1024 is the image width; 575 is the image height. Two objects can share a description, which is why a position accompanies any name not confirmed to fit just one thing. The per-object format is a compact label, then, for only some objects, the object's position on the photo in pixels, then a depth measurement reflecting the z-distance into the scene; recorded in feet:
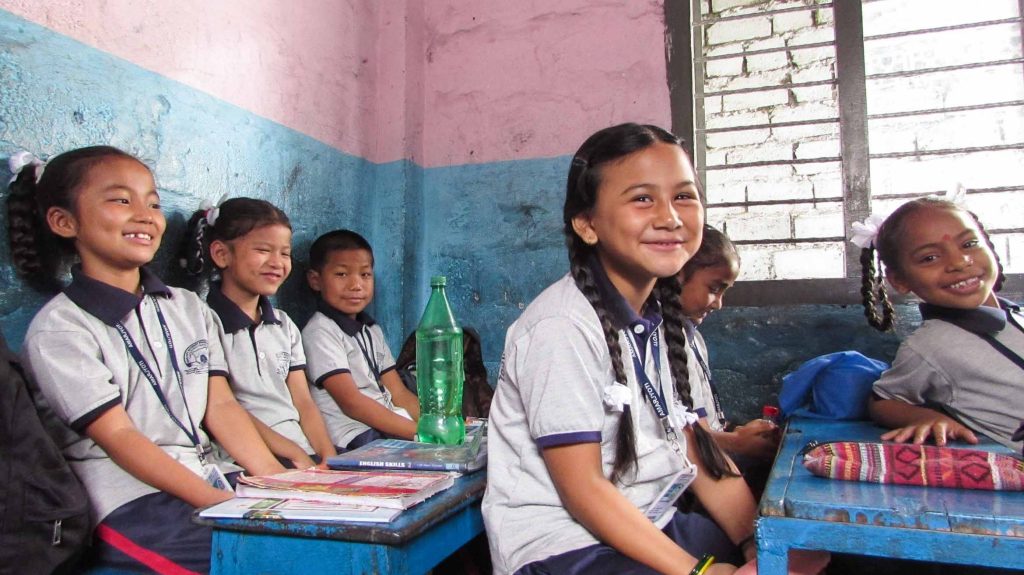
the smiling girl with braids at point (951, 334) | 5.49
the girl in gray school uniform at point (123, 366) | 4.90
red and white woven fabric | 3.20
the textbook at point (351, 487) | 3.81
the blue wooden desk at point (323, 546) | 3.44
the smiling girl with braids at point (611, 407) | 3.73
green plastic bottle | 6.20
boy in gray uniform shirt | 8.07
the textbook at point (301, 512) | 3.57
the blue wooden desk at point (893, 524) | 2.78
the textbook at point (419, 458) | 4.75
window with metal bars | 9.20
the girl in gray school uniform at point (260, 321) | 6.98
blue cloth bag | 6.24
